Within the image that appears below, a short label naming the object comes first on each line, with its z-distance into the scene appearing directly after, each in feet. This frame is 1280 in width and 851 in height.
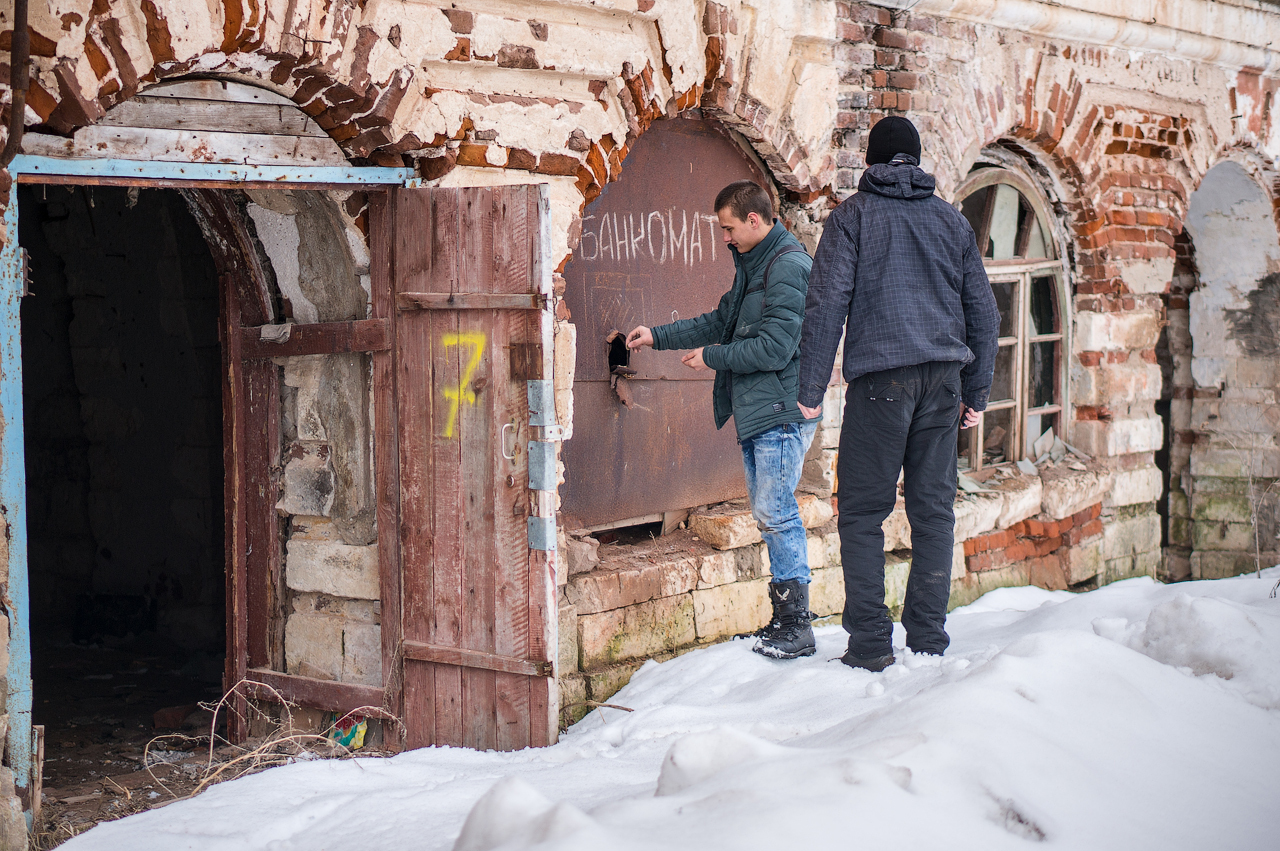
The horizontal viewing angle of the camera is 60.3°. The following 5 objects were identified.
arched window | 20.83
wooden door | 11.51
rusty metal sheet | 14.71
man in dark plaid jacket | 11.93
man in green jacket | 12.87
